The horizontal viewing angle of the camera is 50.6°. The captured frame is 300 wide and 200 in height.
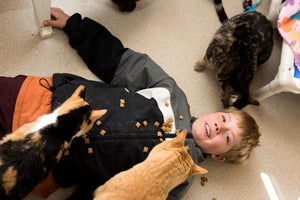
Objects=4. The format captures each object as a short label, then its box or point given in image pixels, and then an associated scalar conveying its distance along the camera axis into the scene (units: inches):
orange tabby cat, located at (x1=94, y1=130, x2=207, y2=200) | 38.4
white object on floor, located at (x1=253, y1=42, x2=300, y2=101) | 53.8
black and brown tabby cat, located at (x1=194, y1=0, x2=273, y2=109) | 55.3
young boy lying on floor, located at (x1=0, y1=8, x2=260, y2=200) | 46.5
